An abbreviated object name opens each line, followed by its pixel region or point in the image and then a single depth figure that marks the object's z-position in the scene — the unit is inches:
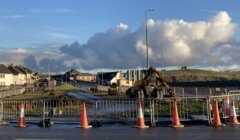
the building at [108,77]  6758.9
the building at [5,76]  5772.6
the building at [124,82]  5794.3
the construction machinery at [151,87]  1798.4
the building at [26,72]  6392.7
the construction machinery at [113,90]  2591.0
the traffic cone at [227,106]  800.6
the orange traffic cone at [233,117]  749.9
